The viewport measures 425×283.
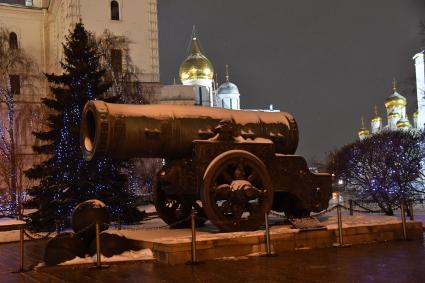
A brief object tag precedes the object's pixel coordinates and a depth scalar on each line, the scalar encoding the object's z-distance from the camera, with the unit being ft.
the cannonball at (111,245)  33.06
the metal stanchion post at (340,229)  36.52
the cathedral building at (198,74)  176.55
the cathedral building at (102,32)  121.80
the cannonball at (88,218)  33.35
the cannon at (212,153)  34.45
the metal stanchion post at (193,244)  31.12
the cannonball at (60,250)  32.30
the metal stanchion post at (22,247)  31.79
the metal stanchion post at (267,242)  33.39
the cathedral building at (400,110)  152.08
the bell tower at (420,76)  150.39
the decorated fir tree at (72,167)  56.44
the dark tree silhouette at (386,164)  75.56
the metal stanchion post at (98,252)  31.01
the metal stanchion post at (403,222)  38.84
